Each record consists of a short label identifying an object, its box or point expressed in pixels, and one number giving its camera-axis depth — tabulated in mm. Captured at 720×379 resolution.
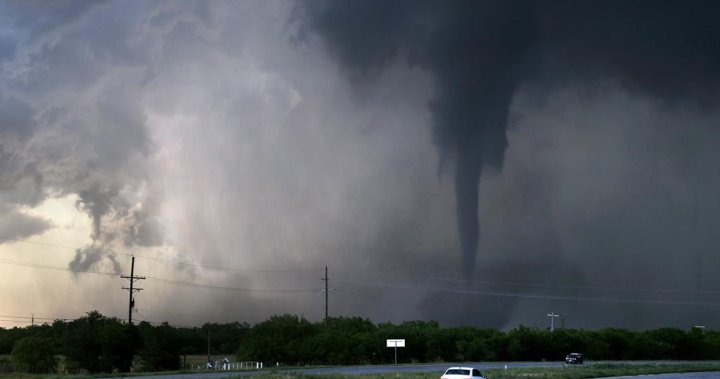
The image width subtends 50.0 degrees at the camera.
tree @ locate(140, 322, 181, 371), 126125
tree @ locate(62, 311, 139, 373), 123875
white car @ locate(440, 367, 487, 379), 63656
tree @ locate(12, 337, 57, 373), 127938
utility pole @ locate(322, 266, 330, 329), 150350
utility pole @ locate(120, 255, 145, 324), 131375
